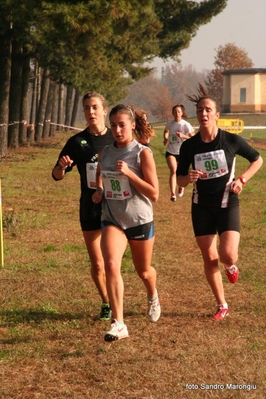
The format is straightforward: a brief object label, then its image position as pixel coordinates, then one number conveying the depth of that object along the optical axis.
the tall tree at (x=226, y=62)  117.25
